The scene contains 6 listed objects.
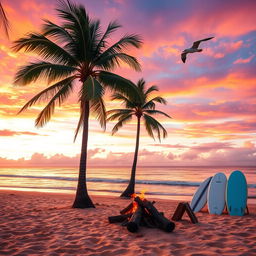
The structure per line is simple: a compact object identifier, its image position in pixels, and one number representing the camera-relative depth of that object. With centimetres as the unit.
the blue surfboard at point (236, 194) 738
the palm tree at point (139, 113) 1465
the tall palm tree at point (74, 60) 888
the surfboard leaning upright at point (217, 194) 762
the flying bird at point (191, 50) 785
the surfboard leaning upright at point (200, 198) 819
